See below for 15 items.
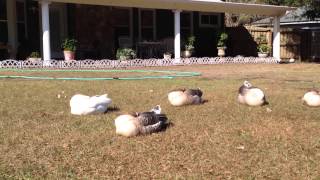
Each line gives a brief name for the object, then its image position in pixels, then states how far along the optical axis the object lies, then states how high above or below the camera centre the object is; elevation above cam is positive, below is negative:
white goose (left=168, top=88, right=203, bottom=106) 7.30 -0.61
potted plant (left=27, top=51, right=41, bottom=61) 16.17 +0.00
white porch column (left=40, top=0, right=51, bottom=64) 16.16 +0.87
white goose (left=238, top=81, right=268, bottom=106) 7.34 -0.61
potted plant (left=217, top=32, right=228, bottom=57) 22.44 +0.50
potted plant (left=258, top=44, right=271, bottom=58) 23.12 +0.22
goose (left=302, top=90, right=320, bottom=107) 7.37 -0.66
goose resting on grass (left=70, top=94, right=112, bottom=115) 6.46 -0.62
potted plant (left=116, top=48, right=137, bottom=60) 18.45 +0.08
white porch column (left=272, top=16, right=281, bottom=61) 22.97 +0.67
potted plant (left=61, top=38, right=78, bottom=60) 17.30 +0.27
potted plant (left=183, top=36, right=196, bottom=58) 21.23 +0.32
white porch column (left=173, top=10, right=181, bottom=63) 19.52 +0.65
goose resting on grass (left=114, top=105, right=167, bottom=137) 5.29 -0.73
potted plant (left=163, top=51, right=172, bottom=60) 19.78 -0.01
